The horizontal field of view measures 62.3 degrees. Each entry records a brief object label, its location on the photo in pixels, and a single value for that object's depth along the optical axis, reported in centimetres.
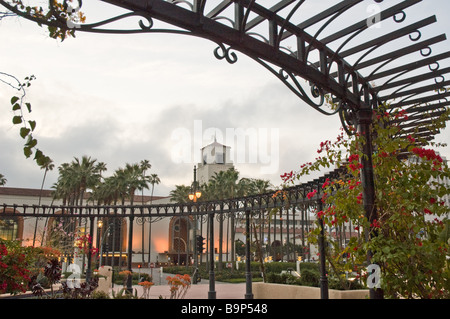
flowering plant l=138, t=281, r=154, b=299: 675
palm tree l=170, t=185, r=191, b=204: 5227
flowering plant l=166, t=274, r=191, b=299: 678
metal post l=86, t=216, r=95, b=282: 1639
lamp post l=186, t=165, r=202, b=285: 2538
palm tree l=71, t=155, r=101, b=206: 4847
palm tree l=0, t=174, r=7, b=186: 5596
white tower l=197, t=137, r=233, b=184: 6450
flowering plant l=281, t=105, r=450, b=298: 366
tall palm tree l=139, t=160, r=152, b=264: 5194
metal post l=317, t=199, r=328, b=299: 994
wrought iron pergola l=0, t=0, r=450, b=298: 283
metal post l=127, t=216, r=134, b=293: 1503
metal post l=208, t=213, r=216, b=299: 1409
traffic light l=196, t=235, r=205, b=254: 1684
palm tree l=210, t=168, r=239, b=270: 4872
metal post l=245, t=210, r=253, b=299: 1315
